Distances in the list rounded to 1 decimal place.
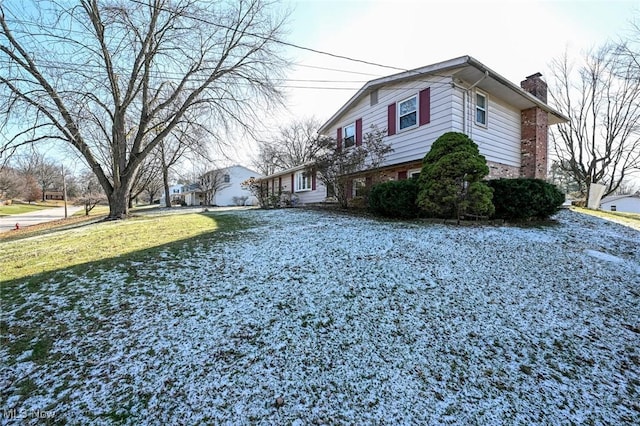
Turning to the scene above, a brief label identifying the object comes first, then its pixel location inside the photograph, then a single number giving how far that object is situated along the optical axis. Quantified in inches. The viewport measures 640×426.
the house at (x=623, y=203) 971.9
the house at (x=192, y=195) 1461.0
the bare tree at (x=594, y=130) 684.7
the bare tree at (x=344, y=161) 372.8
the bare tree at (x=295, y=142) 1285.7
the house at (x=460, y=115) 335.6
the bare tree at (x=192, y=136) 428.5
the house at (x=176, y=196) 1774.4
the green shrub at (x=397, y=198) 307.0
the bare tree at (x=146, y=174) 943.0
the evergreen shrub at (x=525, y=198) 281.0
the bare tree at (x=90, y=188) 937.1
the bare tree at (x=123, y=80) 328.5
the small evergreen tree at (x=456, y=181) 261.9
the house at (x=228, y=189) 1172.1
